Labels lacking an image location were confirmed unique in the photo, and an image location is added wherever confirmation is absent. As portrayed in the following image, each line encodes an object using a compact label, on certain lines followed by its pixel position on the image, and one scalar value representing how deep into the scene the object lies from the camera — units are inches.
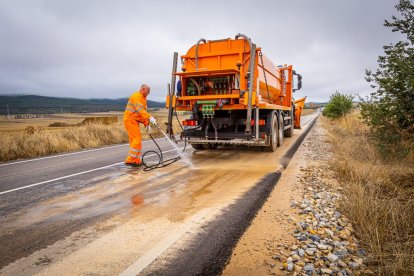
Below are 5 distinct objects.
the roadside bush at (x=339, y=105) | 989.1
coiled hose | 264.1
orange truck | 298.2
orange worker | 271.7
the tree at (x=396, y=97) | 255.6
